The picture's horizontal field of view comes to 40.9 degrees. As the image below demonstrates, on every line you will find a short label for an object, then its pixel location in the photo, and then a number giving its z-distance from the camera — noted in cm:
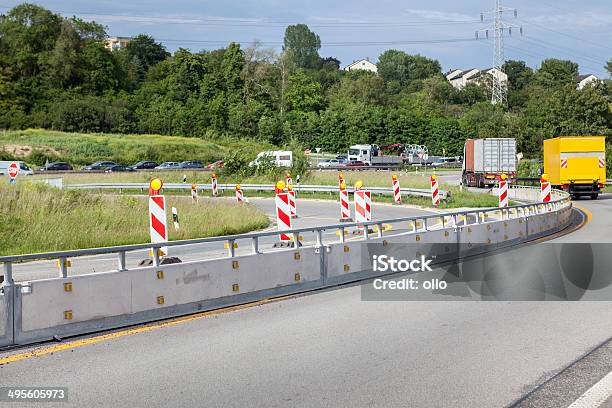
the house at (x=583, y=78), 17900
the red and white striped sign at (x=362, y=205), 1953
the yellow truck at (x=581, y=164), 4319
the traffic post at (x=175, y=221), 2275
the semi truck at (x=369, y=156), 8506
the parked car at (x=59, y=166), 7464
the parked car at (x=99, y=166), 7641
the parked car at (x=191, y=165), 7950
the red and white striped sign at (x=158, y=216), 1380
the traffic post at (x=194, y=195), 3842
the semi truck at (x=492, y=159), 5444
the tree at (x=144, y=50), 15112
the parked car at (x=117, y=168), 7331
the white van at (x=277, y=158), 5491
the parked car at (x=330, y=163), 7818
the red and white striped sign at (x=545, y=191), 2838
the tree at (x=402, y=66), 19100
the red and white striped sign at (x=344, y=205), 2606
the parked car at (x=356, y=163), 8106
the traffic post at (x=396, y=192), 3922
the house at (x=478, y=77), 15050
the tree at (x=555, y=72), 14675
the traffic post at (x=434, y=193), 3638
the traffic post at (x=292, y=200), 2421
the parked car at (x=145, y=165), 7900
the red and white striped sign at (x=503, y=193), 2812
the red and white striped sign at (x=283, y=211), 1630
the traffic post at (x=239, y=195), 3784
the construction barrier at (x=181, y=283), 879
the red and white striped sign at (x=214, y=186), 4667
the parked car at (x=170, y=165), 7906
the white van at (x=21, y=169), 6229
